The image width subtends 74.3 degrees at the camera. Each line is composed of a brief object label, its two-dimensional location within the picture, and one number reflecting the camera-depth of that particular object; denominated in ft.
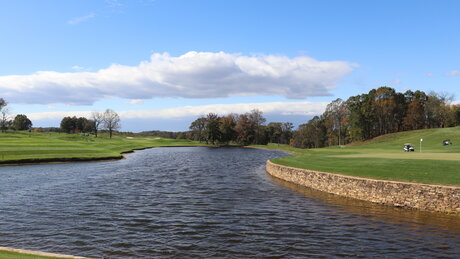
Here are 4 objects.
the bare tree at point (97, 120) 524.89
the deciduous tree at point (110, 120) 521.24
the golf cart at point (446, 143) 206.96
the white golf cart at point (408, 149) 161.38
